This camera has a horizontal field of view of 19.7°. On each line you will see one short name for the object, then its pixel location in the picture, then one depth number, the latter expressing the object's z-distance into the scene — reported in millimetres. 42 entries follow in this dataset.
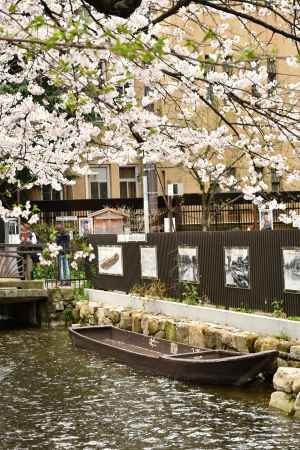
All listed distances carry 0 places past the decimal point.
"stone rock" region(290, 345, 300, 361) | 14453
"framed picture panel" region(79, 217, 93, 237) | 30422
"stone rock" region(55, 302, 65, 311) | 26516
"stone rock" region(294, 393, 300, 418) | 12477
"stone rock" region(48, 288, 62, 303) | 26562
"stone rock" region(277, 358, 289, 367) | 14734
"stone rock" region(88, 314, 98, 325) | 23755
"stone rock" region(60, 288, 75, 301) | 26594
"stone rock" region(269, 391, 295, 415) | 12817
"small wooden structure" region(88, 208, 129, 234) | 30375
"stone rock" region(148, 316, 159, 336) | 19688
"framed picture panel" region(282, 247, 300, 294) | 16016
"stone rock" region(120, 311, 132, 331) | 21361
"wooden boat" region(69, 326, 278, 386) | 14664
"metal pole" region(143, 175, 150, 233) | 23828
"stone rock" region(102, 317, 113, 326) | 22484
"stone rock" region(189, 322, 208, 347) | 17562
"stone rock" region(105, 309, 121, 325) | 22031
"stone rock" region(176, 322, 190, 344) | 18256
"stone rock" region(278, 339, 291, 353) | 14852
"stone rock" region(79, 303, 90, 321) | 24433
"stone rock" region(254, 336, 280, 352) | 15190
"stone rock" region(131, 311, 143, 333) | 20641
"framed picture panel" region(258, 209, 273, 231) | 27969
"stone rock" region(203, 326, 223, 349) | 16900
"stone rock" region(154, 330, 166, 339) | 19328
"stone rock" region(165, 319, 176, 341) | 18875
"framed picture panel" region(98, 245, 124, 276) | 24359
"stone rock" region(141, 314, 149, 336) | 20166
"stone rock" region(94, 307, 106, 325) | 22994
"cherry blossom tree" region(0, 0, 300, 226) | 5301
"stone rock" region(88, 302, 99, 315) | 23822
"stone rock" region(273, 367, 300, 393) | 13039
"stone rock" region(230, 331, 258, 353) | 15828
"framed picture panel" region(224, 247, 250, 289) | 17875
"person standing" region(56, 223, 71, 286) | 27406
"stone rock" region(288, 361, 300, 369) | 14461
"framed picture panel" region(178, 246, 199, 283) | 20000
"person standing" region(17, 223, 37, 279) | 27344
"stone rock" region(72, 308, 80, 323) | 25381
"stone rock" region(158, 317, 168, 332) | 19320
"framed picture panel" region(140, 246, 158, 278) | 22156
